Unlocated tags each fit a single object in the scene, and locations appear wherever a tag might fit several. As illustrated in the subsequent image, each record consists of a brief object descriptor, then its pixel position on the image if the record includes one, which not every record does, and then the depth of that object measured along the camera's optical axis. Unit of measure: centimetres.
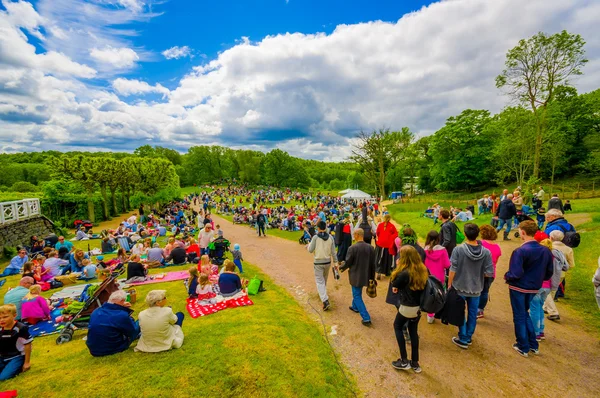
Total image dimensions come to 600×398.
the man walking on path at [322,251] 562
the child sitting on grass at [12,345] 357
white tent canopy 3194
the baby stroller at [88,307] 498
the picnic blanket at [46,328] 535
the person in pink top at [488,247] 436
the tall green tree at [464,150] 3462
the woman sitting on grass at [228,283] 659
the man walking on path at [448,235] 604
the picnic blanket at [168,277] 834
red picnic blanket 593
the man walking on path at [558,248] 493
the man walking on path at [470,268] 403
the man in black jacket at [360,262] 492
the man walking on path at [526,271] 374
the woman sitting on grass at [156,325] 404
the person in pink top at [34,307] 563
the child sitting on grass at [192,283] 686
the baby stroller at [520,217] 1026
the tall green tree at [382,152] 3797
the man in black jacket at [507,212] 995
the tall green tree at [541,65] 1656
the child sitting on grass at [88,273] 898
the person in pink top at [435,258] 499
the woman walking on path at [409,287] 342
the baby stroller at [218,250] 1017
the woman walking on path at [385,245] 720
